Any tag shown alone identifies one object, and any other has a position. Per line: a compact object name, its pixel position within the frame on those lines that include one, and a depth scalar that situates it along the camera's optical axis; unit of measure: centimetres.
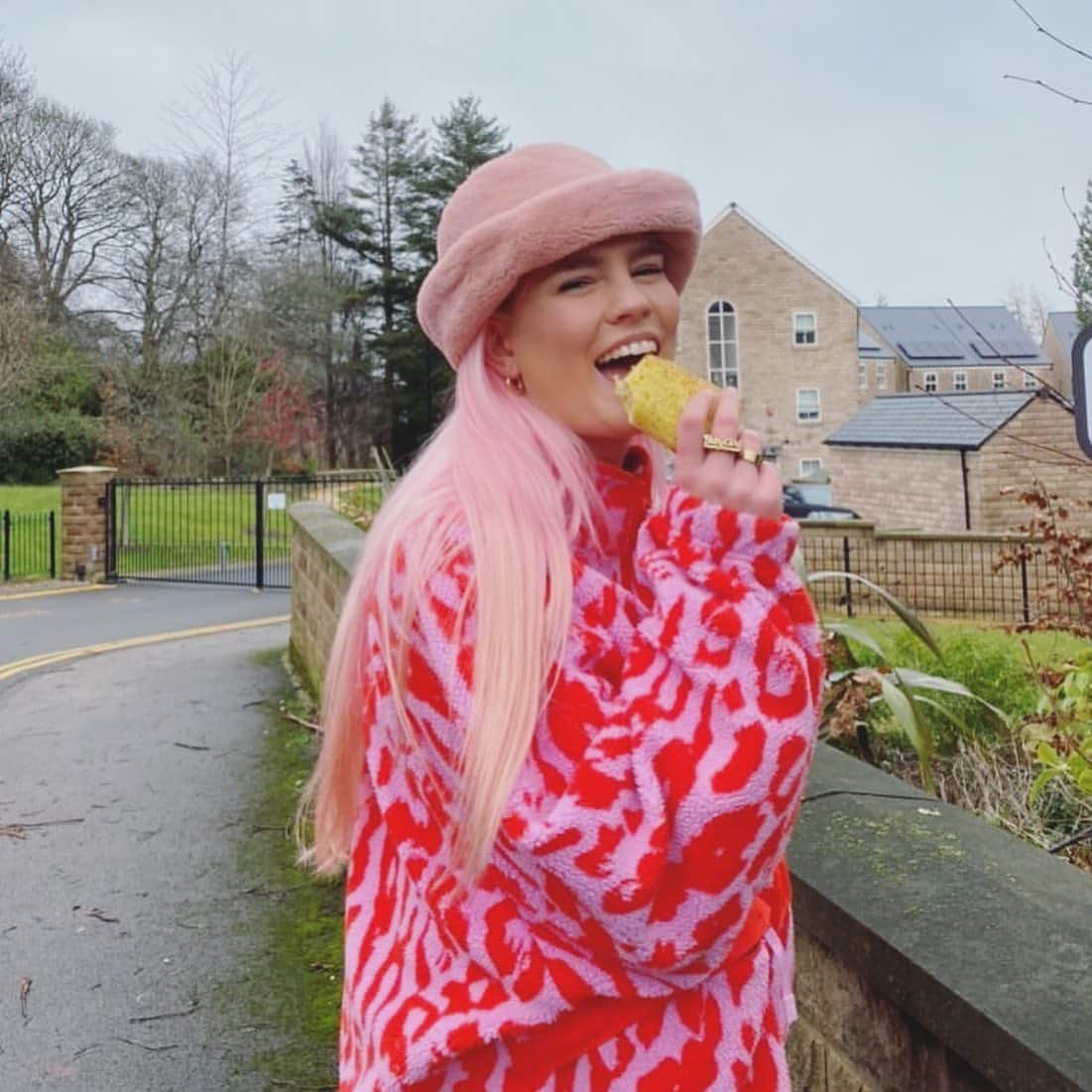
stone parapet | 138
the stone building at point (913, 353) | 5334
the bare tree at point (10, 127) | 2909
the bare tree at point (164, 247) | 3027
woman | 98
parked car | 2570
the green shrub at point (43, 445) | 2752
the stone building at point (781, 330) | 3962
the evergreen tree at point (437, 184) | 3931
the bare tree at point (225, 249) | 3075
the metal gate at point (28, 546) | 1717
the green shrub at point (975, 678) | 418
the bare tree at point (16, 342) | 2317
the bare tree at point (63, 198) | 2956
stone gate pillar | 1708
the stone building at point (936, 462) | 2194
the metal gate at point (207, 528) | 1734
